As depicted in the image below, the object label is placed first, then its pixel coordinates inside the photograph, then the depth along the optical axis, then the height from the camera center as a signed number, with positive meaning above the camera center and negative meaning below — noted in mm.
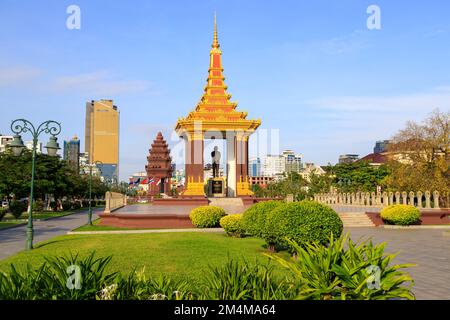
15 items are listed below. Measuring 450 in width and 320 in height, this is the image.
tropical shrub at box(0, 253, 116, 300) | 5398 -1343
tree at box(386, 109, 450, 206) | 38750 +2808
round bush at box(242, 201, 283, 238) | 13391 -1030
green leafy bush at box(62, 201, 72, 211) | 54625 -2412
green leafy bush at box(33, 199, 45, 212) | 45912 -2078
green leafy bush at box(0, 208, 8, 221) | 30325 -1881
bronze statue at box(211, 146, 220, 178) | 45938 +3239
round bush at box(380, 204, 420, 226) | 23791 -1663
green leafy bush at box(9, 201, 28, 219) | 33375 -1665
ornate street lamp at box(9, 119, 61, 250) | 15422 +1751
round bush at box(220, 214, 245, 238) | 17875 -1671
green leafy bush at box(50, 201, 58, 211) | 52031 -2229
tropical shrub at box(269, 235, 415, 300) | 5730 -1304
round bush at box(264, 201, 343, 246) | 11695 -1049
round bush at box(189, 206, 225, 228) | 21281 -1515
